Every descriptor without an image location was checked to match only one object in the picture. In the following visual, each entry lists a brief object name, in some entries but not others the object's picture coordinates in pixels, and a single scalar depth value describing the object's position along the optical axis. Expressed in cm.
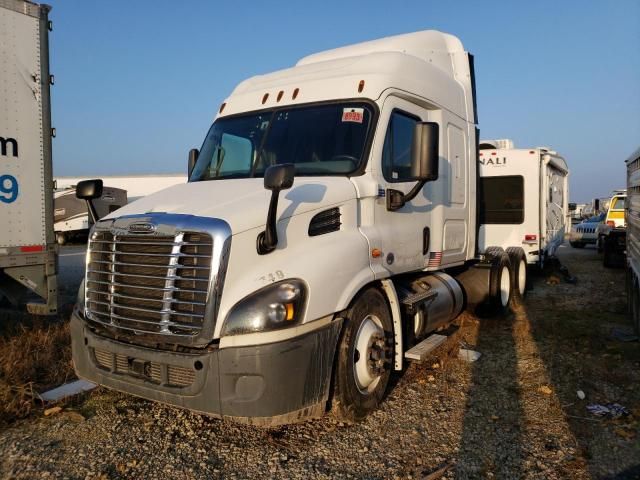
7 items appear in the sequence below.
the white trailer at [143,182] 3269
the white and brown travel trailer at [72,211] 2162
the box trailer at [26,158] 555
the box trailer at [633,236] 648
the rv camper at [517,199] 1005
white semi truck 327
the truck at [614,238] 1335
